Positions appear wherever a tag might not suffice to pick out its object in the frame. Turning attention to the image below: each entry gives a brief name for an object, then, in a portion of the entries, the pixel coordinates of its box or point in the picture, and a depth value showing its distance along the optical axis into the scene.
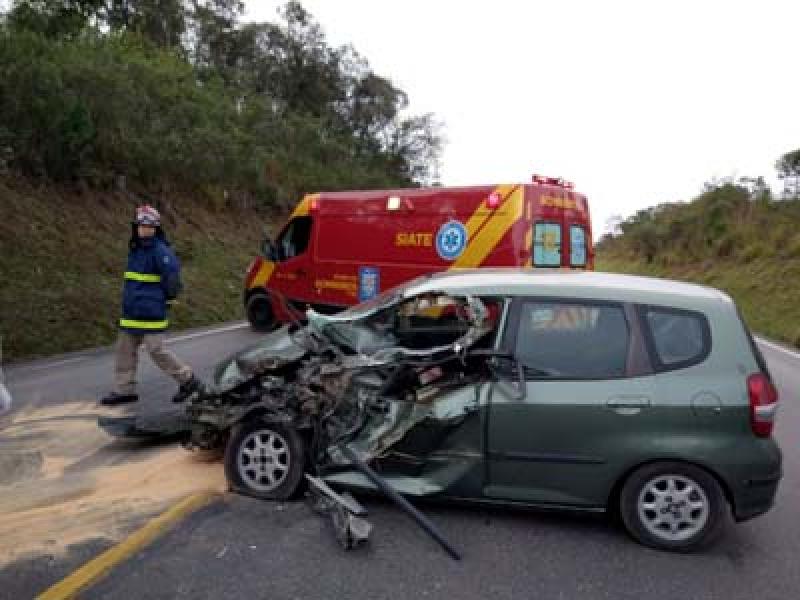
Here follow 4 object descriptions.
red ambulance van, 9.19
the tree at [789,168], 30.48
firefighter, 6.34
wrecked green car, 3.74
